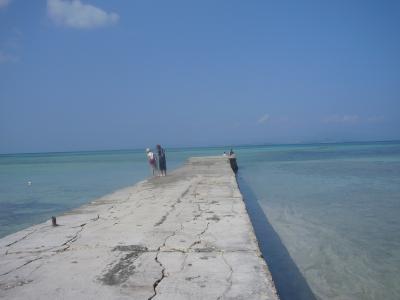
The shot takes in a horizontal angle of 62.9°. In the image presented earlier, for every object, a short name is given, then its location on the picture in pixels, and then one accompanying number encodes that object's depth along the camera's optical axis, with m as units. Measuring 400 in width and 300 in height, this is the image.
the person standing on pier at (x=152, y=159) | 14.52
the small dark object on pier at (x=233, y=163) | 22.03
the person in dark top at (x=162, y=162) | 13.60
